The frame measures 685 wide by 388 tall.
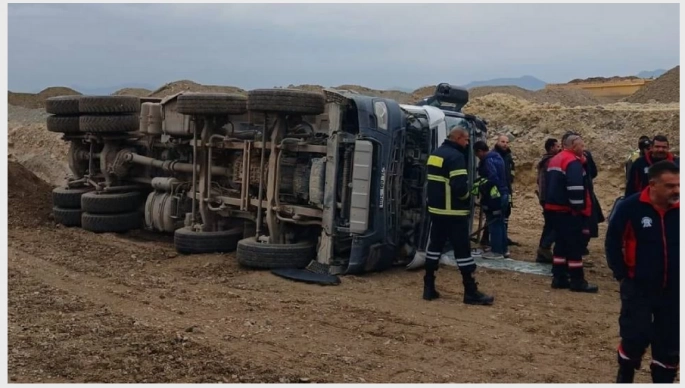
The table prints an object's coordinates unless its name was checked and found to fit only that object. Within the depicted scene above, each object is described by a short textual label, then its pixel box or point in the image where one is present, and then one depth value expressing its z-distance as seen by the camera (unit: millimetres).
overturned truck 8336
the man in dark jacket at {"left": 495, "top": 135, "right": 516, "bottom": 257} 9587
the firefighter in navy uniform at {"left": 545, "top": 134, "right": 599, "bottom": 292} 7781
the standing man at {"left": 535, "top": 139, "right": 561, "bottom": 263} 9194
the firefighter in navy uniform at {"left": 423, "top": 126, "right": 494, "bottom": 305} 7281
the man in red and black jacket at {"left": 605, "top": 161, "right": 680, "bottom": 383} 4410
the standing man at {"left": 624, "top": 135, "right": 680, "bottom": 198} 8047
